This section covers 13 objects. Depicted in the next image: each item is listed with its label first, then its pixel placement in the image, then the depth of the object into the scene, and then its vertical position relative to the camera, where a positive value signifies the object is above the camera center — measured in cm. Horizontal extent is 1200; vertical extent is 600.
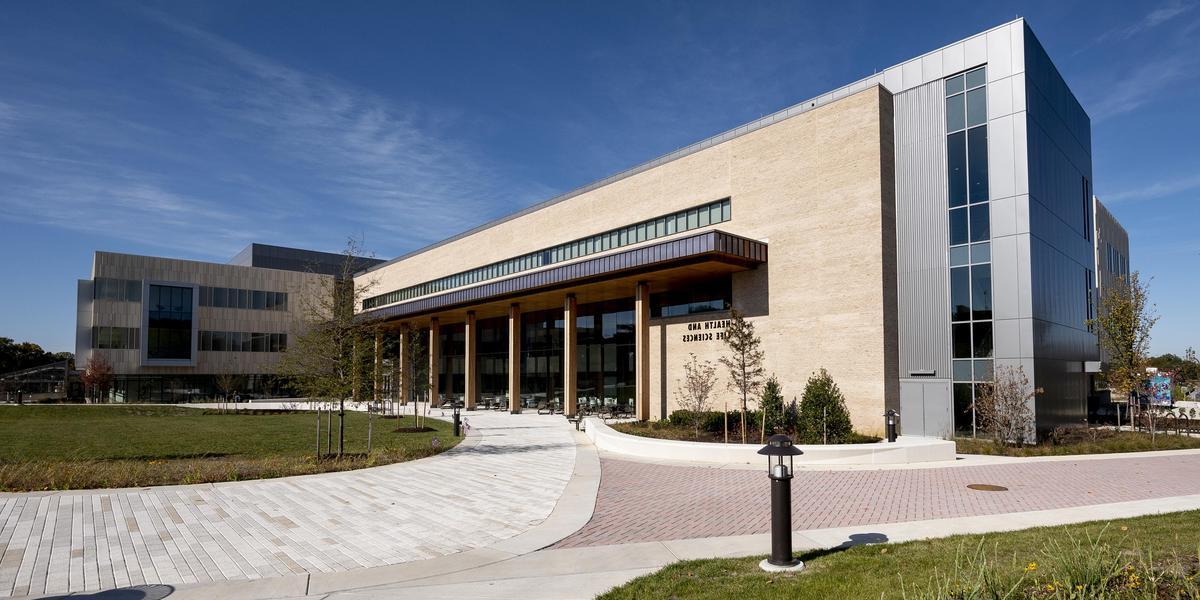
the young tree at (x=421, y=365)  5058 -112
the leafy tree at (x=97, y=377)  5638 -219
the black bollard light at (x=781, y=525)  815 -217
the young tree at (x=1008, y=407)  2236 -199
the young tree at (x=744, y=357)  2505 -32
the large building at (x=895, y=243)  2455 +431
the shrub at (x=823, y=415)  2238 -231
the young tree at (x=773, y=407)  2553 -225
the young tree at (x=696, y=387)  2561 -156
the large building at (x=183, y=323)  6106 +272
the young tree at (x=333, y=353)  1953 -8
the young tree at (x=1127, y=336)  2583 +47
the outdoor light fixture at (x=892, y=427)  2229 -262
